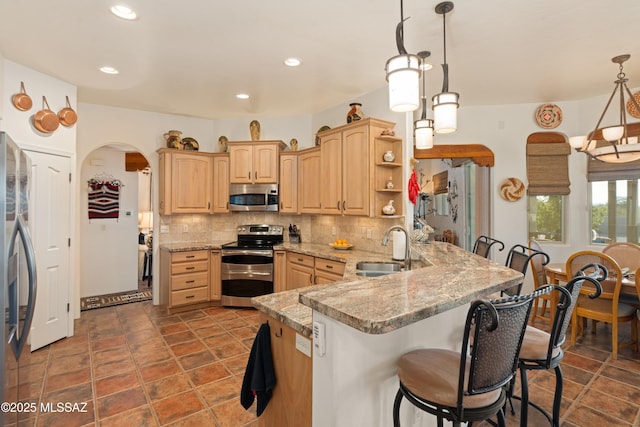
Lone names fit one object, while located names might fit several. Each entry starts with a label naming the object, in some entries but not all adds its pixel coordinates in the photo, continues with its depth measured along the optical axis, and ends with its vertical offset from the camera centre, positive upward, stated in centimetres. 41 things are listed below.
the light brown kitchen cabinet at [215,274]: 475 -85
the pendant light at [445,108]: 220 +71
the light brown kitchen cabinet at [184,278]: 448 -88
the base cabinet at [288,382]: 147 -79
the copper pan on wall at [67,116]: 362 +109
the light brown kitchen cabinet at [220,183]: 504 +48
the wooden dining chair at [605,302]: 311 -87
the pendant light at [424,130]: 304 +79
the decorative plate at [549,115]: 447 +134
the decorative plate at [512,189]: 460 +35
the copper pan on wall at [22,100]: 322 +112
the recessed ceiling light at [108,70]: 334 +149
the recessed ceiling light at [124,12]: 231 +146
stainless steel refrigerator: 147 -34
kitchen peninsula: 124 -49
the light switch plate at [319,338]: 132 -50
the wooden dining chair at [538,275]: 402 -76
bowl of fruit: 425 -39
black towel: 166 -81
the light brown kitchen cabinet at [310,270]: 379 -69
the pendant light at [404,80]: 163 +68
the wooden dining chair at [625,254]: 358 -44
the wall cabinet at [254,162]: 492 +79
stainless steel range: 462 -81
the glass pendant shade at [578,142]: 332 +74
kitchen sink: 317 -51
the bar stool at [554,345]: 153 -68
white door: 339 -28
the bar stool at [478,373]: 115 -63
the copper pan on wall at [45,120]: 338 +98
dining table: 309 -65
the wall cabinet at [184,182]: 470 +48
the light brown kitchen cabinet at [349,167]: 369 +56
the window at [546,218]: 462 -5
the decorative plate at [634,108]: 385 +127
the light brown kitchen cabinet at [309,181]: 454 +48
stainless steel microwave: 496 +26
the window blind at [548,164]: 450 +69
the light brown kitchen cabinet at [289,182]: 491 +48
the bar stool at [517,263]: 270 -42
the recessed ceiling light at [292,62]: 316 +149
